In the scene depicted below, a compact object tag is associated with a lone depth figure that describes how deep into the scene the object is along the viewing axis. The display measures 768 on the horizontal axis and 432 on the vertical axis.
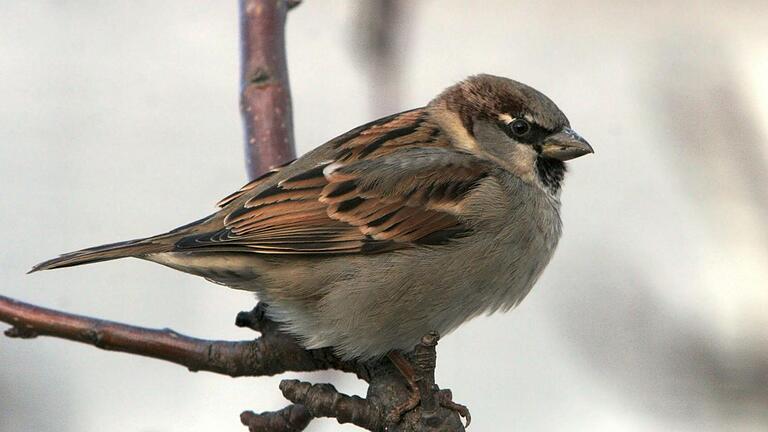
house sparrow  4.78
